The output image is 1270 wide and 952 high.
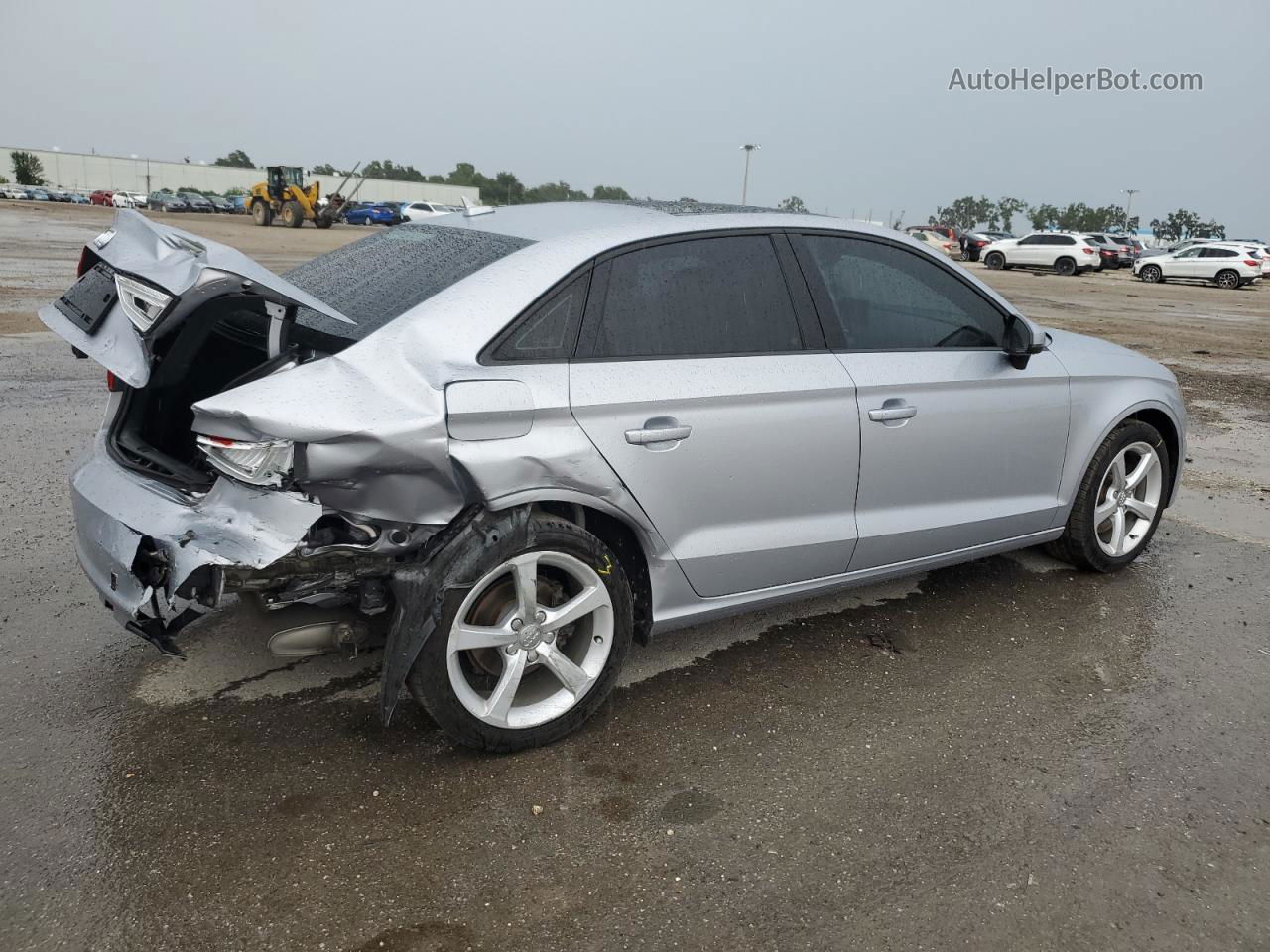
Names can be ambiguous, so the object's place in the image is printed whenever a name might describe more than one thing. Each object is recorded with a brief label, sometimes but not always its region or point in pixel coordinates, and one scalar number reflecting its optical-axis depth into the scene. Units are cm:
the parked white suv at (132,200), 6065
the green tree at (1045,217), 13938
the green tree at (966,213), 15200
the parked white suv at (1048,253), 3662
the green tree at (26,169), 9419
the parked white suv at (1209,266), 3297
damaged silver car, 270
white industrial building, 10388
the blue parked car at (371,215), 5888
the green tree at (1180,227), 12500
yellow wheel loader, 3956
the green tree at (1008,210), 14675
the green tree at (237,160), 13701
